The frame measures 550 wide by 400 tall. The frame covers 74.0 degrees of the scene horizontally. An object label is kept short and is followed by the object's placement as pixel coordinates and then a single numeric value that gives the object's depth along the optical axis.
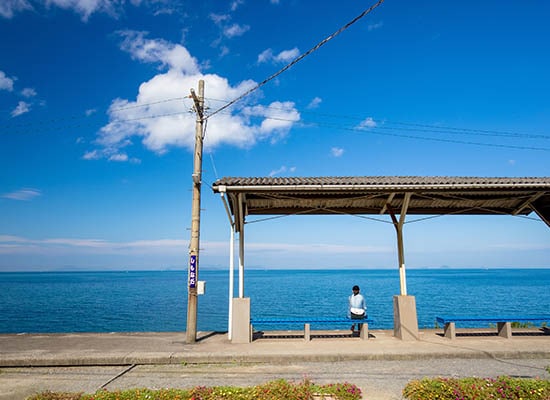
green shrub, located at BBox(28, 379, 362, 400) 4.61
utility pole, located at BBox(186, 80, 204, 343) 9.09
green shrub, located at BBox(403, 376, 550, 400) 4.48
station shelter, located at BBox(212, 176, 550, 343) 8.65
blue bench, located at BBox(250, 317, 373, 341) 9.23
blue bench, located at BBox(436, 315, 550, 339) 9.11
